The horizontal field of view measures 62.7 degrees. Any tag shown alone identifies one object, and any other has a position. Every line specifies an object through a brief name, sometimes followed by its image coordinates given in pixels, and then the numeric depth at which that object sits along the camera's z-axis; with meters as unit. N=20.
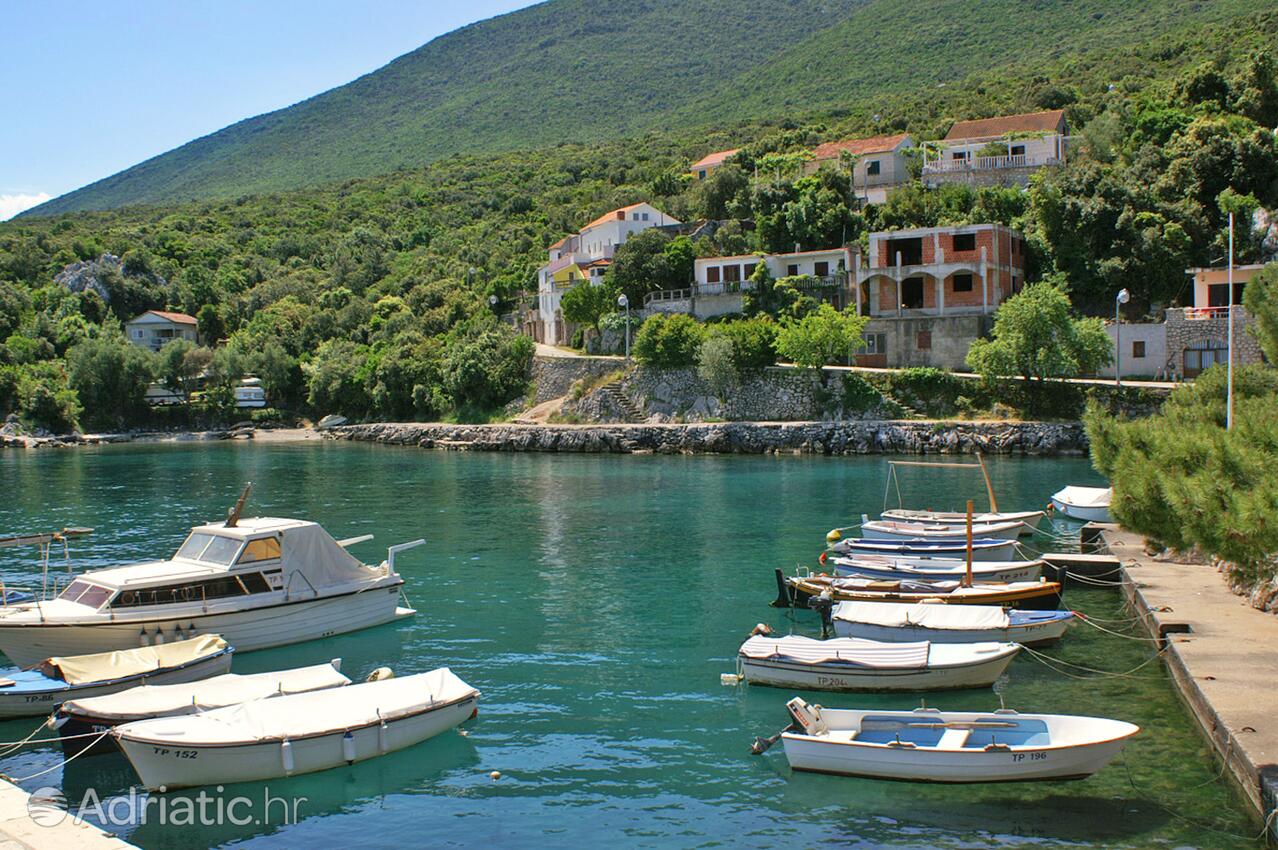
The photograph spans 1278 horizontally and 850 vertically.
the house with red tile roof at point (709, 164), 116.62
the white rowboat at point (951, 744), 15.99
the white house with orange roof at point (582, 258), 94.12
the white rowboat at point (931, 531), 33.81
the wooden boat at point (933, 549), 32.12
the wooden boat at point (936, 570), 28.19
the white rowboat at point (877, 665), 20.45
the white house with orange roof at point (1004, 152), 87.06
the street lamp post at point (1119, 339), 64.12
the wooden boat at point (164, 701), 17.67
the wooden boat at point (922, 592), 25.30
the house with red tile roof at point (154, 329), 128.00
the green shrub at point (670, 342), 78.19
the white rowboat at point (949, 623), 23.11
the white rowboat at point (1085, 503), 41.25
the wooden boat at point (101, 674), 19.33
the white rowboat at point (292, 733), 16.33
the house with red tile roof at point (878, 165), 91.50
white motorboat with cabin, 22.03
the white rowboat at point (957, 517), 36.44
